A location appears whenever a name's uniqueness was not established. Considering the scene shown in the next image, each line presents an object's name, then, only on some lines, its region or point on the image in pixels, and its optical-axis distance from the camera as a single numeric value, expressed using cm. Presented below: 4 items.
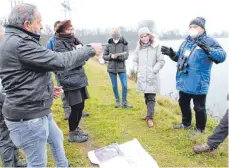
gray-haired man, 157
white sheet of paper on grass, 239
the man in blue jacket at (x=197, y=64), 258
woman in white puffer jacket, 324
